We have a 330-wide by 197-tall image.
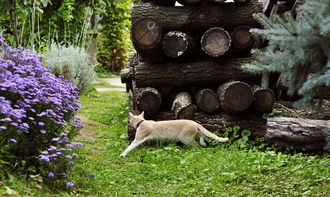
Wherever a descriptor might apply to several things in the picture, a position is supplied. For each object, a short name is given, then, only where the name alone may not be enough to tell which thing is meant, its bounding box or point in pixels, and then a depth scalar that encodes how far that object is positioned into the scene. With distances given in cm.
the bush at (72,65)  855
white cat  551
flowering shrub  326
